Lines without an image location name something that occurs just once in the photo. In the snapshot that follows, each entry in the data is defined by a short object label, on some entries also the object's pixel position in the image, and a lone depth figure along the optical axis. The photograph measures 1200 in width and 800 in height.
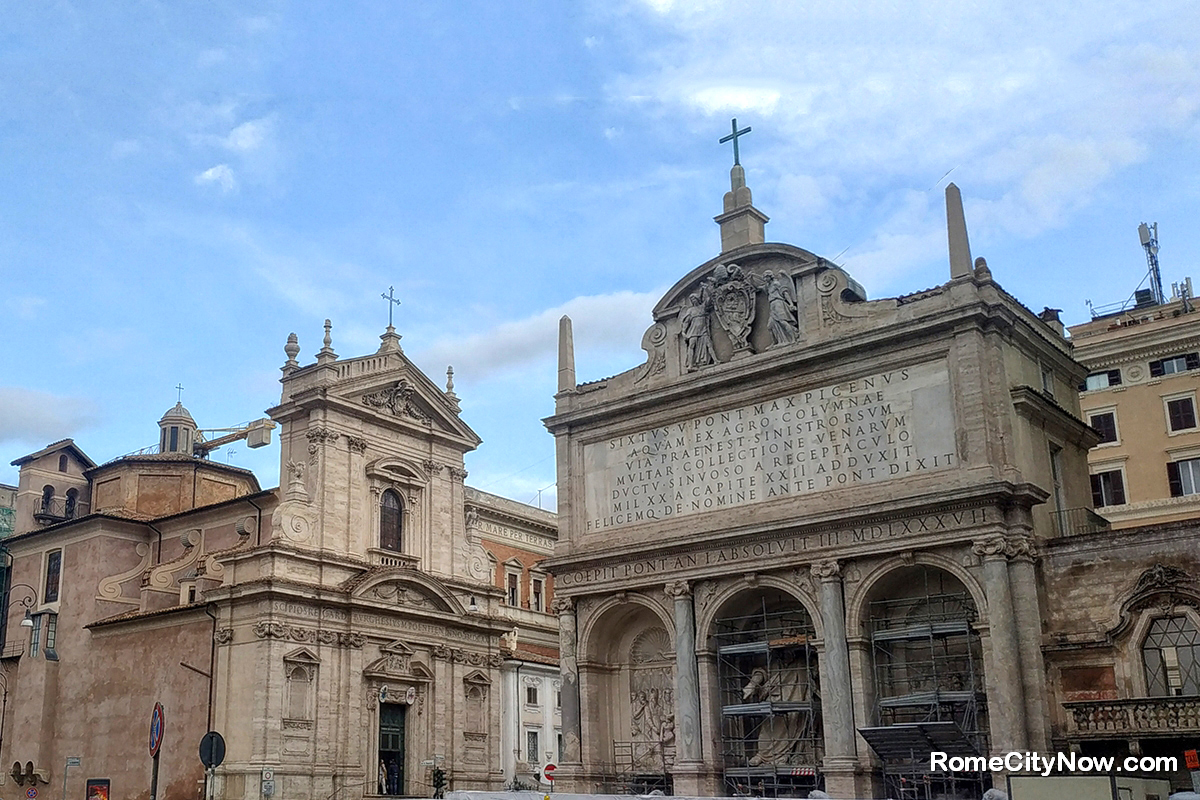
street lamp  51.22
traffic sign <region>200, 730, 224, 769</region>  23.22
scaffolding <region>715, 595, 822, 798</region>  31.75
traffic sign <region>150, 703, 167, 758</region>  22.62
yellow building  45.69
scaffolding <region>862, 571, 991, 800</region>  28.45
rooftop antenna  53.81
